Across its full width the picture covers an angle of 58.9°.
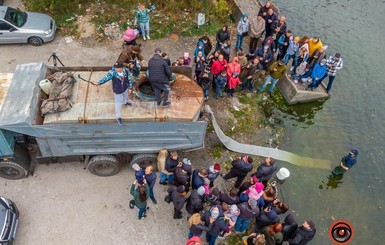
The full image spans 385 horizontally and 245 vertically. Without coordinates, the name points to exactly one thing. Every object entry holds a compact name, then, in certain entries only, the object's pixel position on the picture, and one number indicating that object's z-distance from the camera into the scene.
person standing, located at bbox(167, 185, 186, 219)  7.67
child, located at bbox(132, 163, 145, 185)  7.63
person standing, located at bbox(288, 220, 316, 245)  7.33
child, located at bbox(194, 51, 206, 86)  10.58
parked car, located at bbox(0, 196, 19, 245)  7.61
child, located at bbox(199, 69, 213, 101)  10.76
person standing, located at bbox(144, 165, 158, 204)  7.76
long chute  10.30
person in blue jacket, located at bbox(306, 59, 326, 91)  11.41
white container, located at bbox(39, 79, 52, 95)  8.41
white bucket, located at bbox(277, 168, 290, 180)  9.55
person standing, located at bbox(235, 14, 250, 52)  12.38
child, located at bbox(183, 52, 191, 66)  10.35
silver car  12.09
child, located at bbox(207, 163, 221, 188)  8.12
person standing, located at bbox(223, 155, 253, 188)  8.55
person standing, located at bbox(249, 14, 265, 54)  12.29
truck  7.92
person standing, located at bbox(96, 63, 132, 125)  7.69
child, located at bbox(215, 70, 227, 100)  10.84
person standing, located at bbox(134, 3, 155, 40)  12.22
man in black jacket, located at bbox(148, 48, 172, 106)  8.03
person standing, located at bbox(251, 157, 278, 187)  8.53
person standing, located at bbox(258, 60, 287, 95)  11.19
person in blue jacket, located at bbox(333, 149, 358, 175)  9.50
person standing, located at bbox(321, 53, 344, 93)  11.30
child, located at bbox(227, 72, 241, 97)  10.98
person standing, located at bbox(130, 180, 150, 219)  7.62
